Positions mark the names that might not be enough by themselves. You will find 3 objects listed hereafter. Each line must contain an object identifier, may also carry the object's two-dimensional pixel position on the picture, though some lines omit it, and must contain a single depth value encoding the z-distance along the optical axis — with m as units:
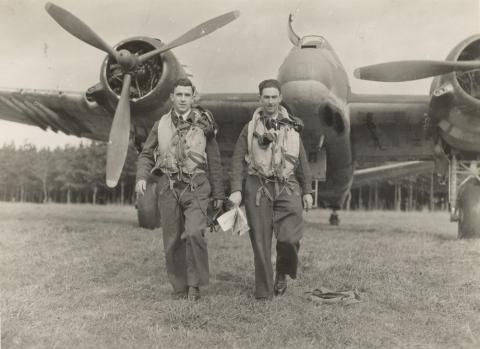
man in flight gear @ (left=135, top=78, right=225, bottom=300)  4.78
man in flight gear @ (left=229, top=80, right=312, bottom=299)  4.81
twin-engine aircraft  8.65
